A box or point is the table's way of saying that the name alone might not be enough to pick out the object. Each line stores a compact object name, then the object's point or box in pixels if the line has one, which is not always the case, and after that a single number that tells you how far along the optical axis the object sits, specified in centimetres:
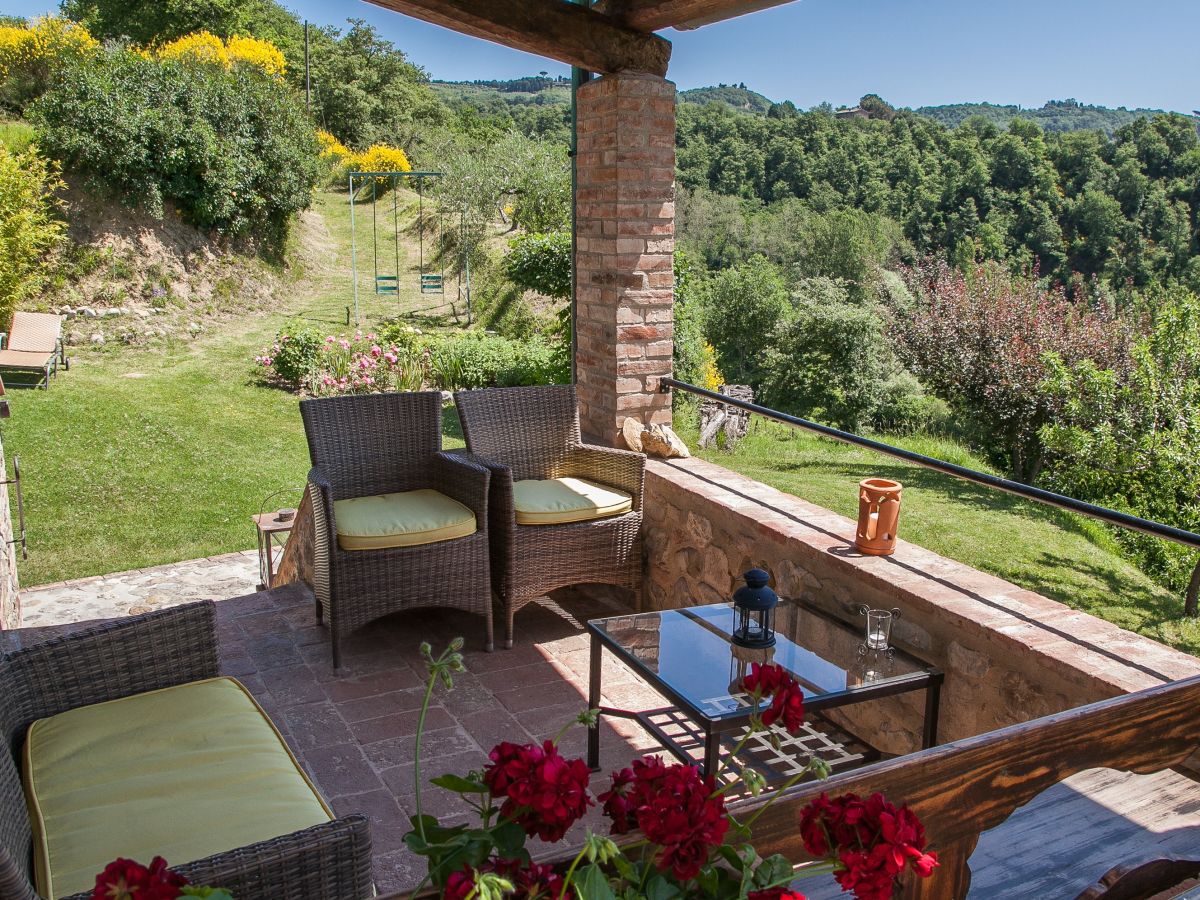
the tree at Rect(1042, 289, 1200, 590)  850
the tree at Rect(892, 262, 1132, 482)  1222
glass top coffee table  239
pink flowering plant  1056
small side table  581
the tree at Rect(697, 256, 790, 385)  2180
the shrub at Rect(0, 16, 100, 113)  1443
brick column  411
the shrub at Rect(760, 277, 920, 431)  1825
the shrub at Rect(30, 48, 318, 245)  1217
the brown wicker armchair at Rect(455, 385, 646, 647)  370
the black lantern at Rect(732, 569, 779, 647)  266
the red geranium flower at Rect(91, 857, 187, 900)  75
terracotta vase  301
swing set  1441
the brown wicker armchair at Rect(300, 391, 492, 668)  344
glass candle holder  269
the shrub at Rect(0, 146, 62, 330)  1105
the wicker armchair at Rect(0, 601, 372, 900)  138
